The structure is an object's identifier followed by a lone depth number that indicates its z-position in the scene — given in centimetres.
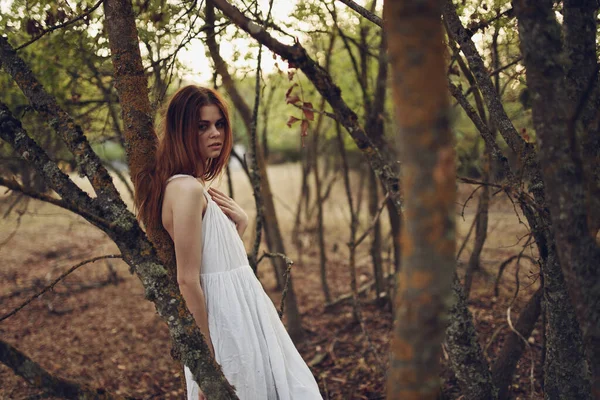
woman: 204
